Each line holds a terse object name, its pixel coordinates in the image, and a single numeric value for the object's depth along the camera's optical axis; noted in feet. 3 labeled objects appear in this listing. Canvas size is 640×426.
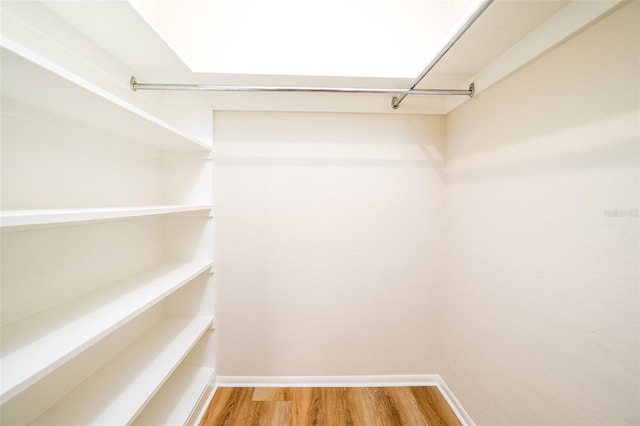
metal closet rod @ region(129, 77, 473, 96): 3.79
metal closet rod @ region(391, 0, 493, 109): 2.35
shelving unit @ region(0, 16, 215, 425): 2.19
